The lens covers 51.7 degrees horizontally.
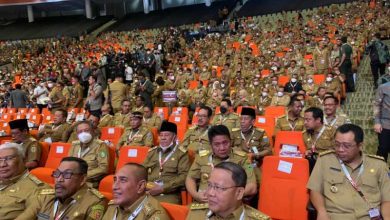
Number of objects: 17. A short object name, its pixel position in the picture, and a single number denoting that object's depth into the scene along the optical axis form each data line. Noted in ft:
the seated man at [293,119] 17.04
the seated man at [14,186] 10.09
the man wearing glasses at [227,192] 6.89
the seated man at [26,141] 15.92
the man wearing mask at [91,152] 13.96
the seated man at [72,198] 9.05
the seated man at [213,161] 10.57
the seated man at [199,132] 16.21
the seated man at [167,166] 12.07
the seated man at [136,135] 17.54
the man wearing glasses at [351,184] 8.91
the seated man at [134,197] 7.98
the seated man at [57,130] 19.70
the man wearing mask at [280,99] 25.54
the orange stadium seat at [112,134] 19.85
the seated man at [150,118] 21.76
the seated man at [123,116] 22.51
